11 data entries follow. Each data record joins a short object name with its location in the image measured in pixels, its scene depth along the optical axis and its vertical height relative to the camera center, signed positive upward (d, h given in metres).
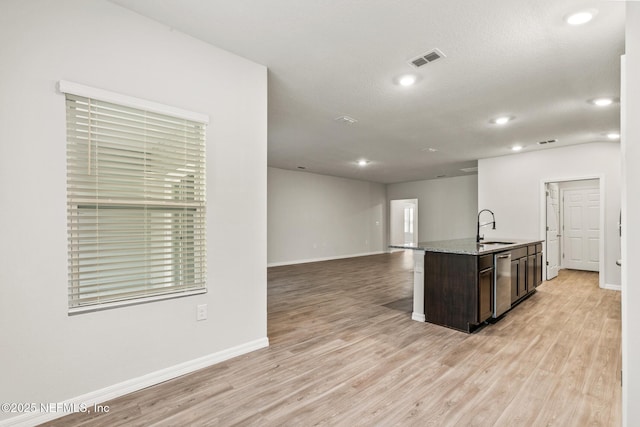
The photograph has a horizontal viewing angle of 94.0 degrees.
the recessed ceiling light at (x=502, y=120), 4.13 +1.30
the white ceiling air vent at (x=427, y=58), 2.55 +1.37
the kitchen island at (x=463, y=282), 3.15 -0.80
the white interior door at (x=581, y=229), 6.91 -0.40
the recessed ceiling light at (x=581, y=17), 2.04 +1.37
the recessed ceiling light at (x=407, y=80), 2.98 +1.36
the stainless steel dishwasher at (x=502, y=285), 3.45 -0.87
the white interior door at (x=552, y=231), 5.95 -0.39
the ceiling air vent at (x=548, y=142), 5.24 +1.27
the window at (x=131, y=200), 1.90 +0.09
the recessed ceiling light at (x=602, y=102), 3.46 +1.31
